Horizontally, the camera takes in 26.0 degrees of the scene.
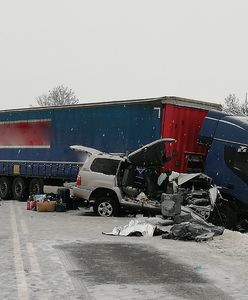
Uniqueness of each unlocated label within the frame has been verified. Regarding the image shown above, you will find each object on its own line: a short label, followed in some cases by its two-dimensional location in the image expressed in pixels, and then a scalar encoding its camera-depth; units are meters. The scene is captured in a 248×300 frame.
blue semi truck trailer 13.75
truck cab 13.48
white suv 14.94
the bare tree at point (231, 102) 61.75
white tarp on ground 11.53
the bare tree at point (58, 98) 76.50
